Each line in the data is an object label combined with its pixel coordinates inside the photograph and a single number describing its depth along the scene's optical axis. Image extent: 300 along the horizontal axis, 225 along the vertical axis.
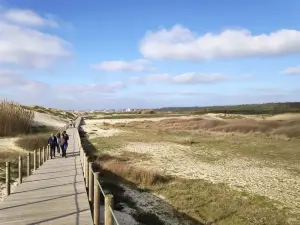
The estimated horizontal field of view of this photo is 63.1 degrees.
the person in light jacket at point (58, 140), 17.04
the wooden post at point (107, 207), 4.89
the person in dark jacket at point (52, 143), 16.65
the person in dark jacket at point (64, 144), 16.30
